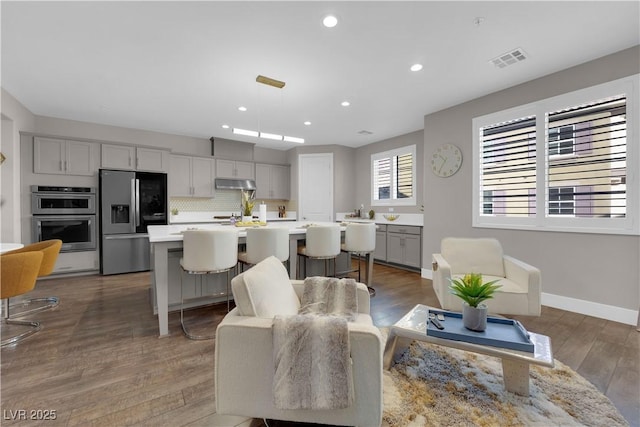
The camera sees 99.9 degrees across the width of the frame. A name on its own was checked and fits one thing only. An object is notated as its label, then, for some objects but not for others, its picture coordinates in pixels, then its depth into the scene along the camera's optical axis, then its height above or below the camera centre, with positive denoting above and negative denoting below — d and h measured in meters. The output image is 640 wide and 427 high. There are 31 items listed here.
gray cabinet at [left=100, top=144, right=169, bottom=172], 4.73 +0.96
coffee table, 1.46 -0.80
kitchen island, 2.45 -0.63
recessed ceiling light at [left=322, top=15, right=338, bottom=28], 2.19 +1.56
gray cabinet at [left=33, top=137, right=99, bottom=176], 4.25 +0.89
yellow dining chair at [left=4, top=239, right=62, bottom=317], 2.95 -0.62
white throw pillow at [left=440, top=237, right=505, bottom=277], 2.88 -0.52
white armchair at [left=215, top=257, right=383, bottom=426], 1.22 -0.76
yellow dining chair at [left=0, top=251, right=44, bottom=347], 2.31 -0.58
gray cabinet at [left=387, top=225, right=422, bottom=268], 4.87 -0.68
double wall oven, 4.18 -0.09
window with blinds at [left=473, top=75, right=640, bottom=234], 2.71 +0.52
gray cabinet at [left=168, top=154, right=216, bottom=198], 5.48 +0.71
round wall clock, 4.02 +0.76
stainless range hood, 5.94 +0.58
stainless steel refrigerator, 4.58 -0.12
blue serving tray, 1.50 -0.75
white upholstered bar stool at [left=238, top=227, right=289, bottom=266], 2.79 -0.35
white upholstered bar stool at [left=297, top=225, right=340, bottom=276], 3.25 -0.39
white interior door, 6.55 +0.57
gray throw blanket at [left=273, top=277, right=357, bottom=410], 1.19 -0.69
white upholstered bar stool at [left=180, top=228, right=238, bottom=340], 2.45 -0.38
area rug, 1.46 -1.14
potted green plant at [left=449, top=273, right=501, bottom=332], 1.65 -0.57
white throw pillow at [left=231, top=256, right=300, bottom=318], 1.36 -0.46
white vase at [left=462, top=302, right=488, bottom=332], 1.65 -0.68
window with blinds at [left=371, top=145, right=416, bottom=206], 5.65 +0.72
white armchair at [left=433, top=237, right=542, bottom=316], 2.38 -0.64
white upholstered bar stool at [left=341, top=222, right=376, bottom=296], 3.60 -0.38
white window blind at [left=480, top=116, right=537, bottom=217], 3.36 +0.54
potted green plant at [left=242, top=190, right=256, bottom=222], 3.66 +0.01
